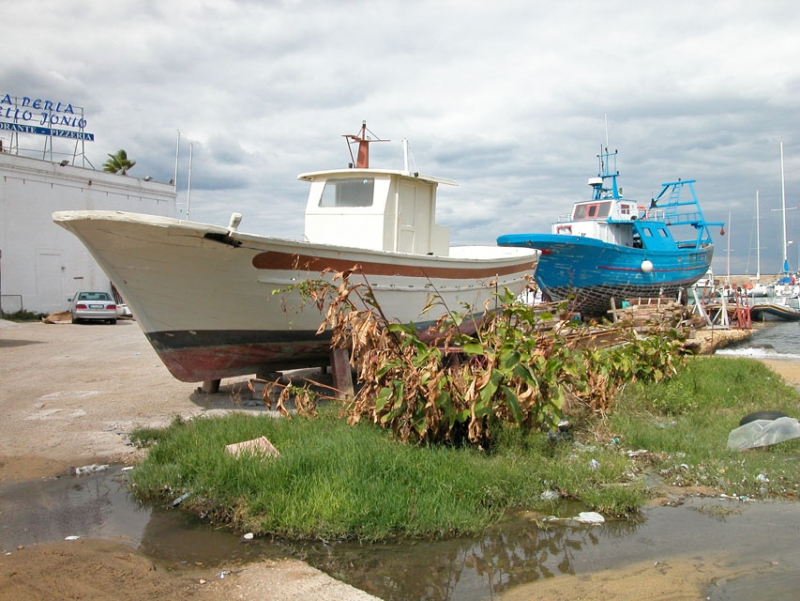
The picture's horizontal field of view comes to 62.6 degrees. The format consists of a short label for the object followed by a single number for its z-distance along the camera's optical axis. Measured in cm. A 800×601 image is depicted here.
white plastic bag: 604
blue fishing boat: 2178
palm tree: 3886
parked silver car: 2288
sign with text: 2623
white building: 2419
